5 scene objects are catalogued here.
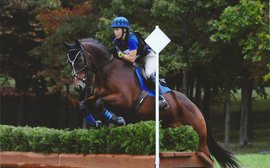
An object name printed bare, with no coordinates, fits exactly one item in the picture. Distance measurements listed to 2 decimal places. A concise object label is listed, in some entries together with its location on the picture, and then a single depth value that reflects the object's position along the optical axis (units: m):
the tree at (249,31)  52.09
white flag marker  18.92
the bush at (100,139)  18.08
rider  20.48
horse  19.77
